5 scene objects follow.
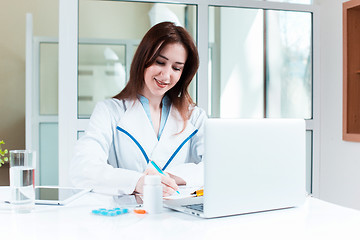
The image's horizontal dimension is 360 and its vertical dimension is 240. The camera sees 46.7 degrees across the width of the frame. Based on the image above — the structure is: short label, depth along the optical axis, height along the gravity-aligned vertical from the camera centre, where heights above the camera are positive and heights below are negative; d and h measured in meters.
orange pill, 0.99 -0.21
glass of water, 1.03 -0.14
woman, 1.61 +0.04
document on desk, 1.14 -0.20
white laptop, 0.94 -0.10
